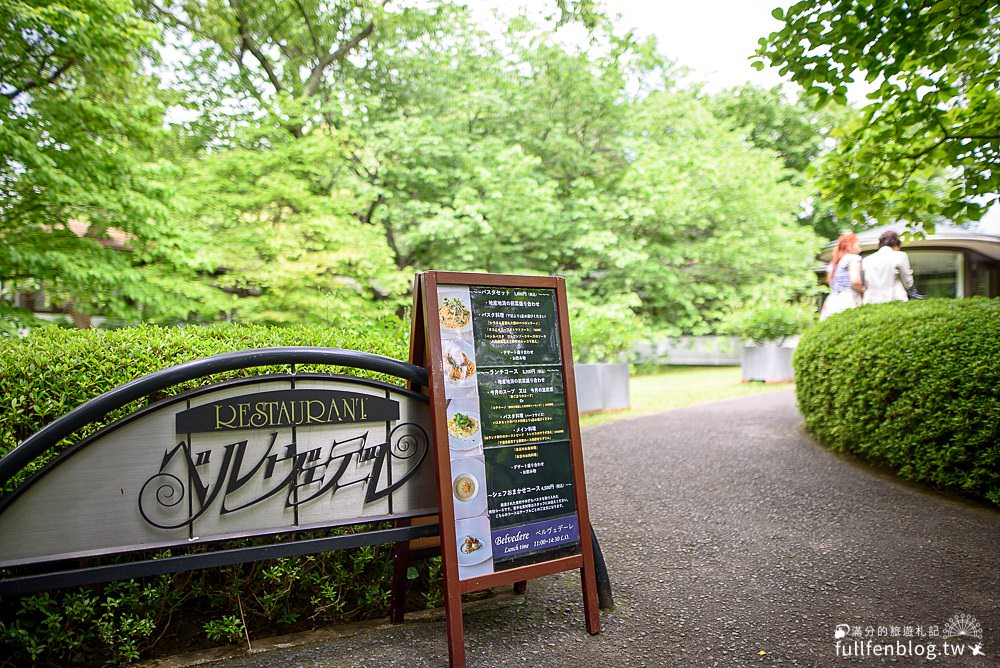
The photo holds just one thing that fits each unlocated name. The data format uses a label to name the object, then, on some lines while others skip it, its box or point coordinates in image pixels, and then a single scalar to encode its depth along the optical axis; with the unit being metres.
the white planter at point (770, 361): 12.12
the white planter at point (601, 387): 8.82
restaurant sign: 2.10
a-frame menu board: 2.45
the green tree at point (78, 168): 6.80
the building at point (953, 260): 14.10
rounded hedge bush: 4.24
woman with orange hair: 8.87
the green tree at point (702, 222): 15.47
